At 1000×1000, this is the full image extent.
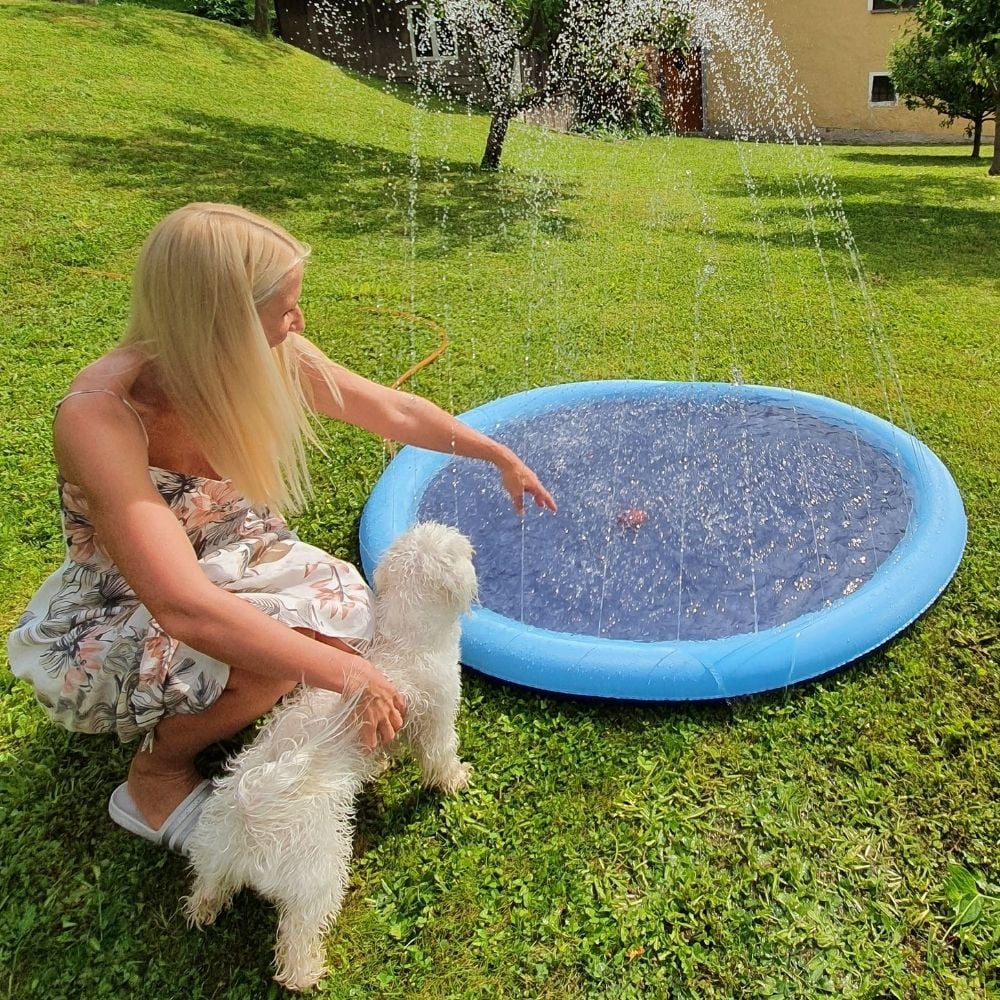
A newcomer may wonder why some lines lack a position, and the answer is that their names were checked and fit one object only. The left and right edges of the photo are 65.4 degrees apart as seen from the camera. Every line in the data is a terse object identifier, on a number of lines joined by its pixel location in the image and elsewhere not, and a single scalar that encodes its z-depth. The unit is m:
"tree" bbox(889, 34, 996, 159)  14.34
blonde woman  1.62
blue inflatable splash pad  2.55
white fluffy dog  1.63
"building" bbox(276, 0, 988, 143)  19.17
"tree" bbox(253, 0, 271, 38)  14.31
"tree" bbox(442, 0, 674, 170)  9.15
